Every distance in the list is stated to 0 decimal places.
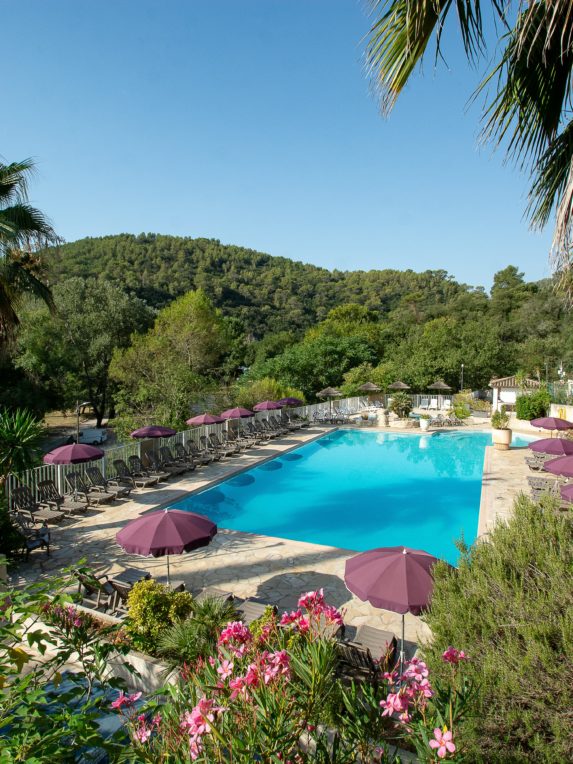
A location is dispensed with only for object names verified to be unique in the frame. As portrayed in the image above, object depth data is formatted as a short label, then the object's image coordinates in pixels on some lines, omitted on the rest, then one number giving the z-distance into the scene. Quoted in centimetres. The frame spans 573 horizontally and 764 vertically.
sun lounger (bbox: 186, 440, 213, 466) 1530
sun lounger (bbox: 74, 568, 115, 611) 611
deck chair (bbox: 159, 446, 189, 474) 1412
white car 2464
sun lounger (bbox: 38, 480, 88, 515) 1013
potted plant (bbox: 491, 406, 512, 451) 1783
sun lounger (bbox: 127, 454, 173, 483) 1309
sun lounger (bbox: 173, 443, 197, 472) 1471
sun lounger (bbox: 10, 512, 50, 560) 789
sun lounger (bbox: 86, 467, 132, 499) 1154
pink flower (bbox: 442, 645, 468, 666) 248
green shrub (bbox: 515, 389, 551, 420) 2178
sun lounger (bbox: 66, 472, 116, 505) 1108
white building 2645
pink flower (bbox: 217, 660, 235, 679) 219
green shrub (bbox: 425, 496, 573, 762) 248
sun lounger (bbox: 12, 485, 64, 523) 938
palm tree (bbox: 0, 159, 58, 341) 901
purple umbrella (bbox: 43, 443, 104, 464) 985
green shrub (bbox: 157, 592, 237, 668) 464
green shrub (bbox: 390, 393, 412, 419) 2536
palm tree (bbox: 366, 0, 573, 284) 235
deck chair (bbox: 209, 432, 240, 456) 1675
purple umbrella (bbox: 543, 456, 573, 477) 930
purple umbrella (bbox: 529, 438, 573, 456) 1202
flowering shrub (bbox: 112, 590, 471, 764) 195
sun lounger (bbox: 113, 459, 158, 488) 1232
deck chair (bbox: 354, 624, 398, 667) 507
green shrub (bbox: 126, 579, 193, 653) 518
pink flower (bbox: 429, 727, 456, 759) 172
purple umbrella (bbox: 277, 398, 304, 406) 2159
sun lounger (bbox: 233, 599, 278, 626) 568
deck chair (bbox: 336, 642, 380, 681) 457
